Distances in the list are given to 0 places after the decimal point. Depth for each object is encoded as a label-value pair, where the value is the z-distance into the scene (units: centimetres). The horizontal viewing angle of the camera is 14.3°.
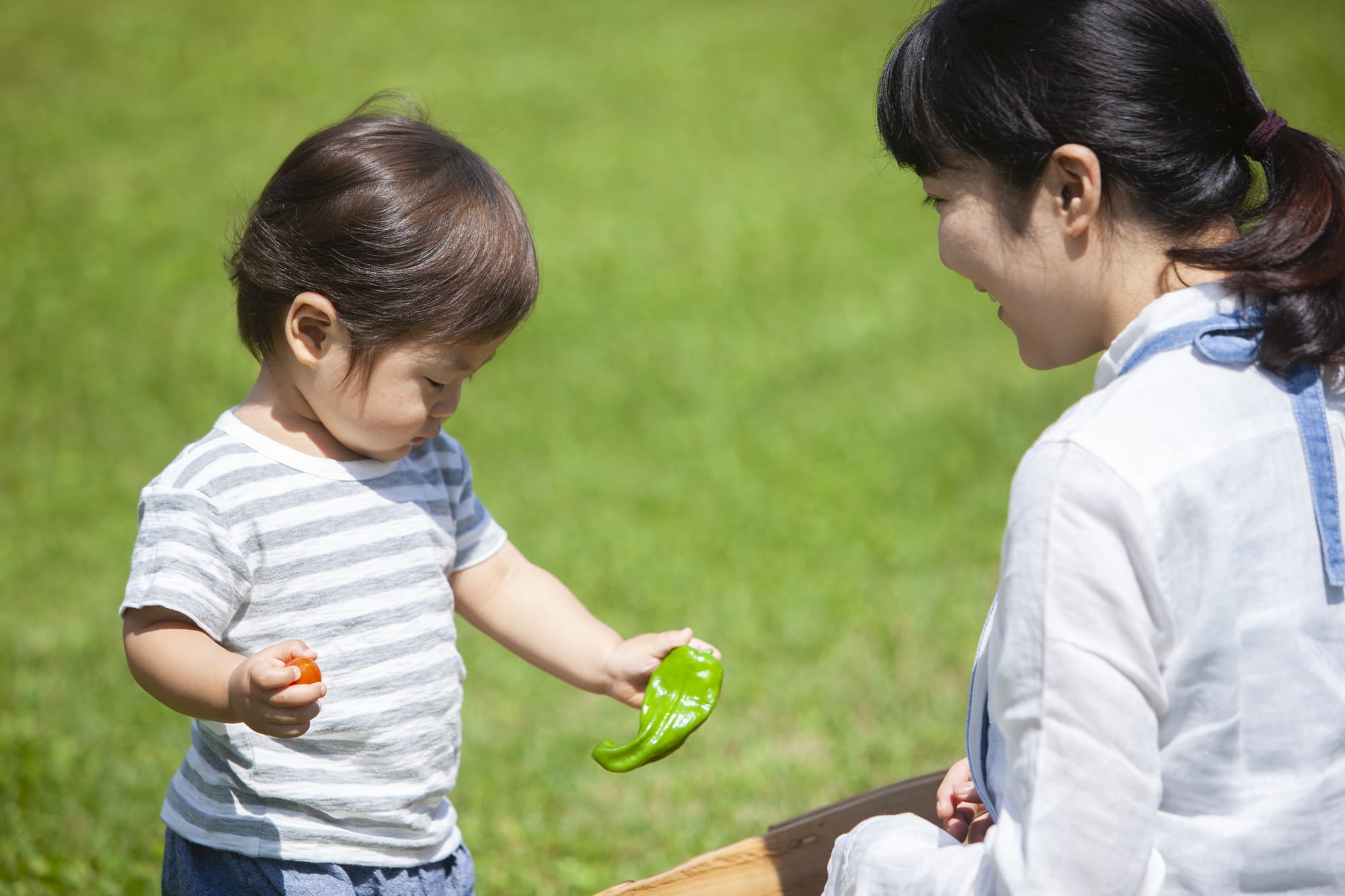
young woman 287
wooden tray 314
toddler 305
